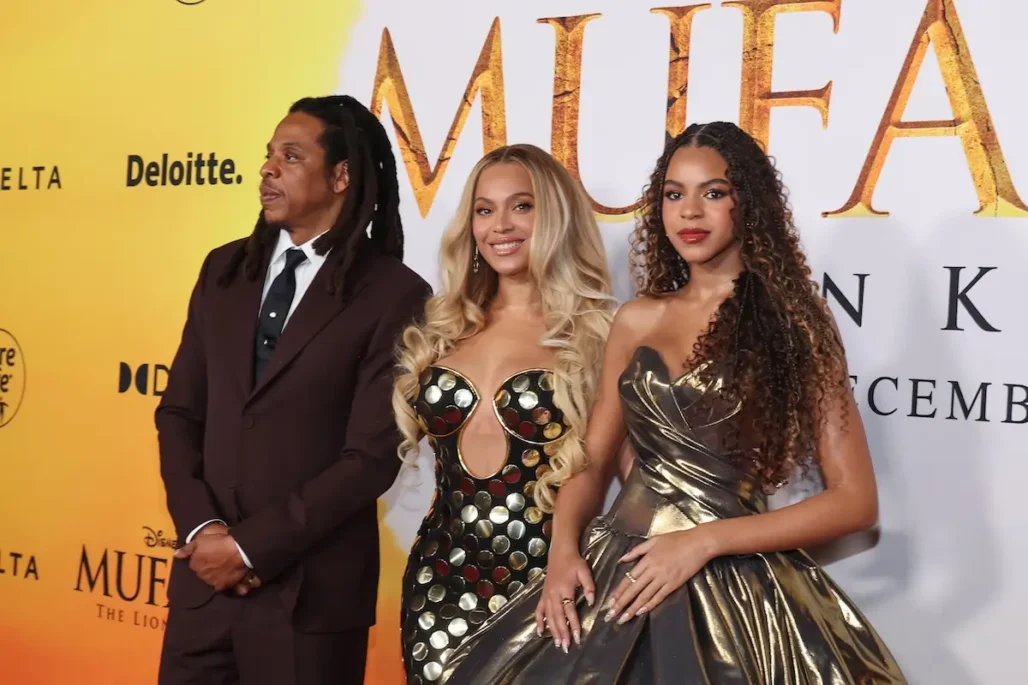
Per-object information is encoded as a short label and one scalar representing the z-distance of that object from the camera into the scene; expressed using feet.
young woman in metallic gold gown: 8.27
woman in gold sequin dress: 10.07
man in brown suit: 10.24
